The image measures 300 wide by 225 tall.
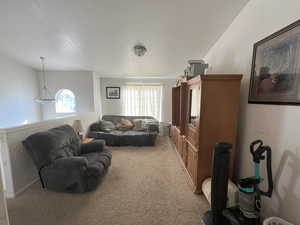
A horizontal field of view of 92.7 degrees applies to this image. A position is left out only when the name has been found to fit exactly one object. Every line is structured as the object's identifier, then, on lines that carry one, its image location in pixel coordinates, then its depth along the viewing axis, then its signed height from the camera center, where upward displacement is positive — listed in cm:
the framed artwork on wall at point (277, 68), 124 +33
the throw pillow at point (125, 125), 498 -89
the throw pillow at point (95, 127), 455 -88
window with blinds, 569 +0
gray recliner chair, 208 -100
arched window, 513 -10
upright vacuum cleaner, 133 -93
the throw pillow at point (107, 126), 465 -88
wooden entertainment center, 189 -23
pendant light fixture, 501 +25
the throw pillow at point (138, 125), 502 -89
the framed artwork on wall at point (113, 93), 570 +27
